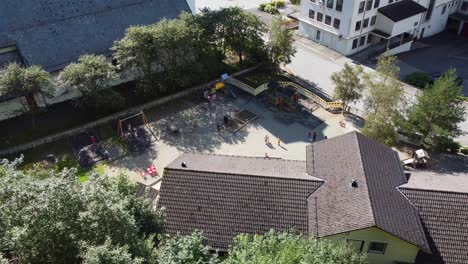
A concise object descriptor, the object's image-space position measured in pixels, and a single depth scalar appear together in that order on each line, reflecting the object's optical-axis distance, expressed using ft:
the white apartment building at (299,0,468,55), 178.81
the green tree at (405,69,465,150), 119.55
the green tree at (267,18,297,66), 156.97
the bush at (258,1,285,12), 223.92
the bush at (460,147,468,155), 131.95
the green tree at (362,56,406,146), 122.42
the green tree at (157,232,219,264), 57.21
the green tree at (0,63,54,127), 117.60
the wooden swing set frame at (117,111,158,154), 128.67
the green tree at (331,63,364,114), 138.72
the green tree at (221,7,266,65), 155.12
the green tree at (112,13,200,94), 135.23
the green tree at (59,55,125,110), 124.67
